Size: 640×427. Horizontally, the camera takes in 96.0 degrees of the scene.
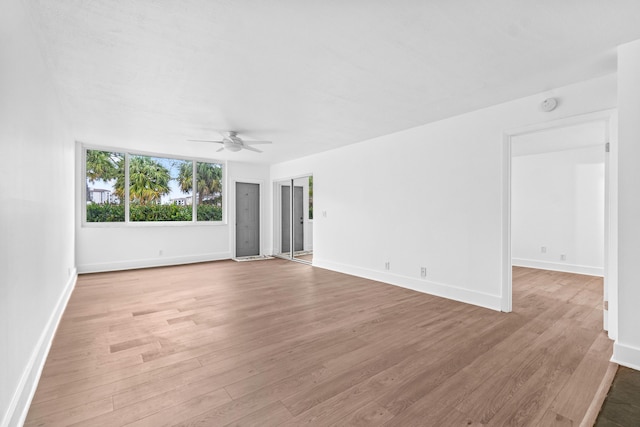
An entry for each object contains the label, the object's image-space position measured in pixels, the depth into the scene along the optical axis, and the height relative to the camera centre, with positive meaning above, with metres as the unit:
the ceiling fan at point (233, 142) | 4.69 +1.12
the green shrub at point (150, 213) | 5.88 -0.05
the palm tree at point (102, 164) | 5.86 +0.96
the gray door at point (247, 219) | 7.86 -0.24
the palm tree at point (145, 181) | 6.26 +0.66
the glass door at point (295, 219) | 8.07 -0.25
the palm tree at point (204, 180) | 6.97 +0.76
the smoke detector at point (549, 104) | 3.11 +1.15
